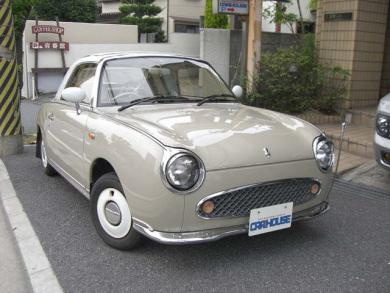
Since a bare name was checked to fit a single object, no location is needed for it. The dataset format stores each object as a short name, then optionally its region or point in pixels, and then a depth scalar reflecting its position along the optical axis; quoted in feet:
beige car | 10.18
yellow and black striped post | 22.08
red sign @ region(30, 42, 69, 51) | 50.26
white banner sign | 25.73
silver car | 15.49
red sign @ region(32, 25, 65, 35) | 50.65
